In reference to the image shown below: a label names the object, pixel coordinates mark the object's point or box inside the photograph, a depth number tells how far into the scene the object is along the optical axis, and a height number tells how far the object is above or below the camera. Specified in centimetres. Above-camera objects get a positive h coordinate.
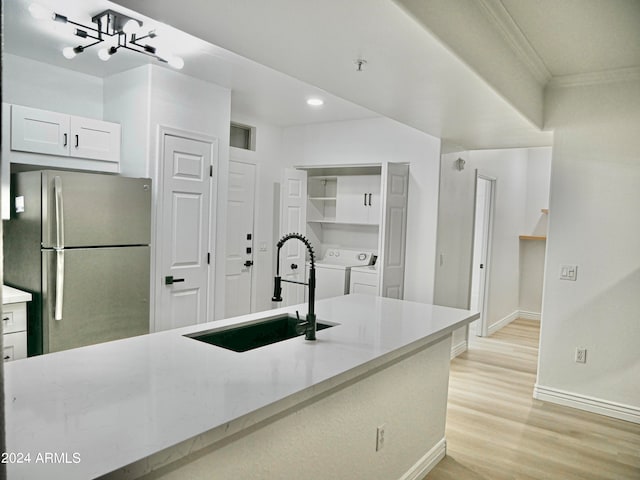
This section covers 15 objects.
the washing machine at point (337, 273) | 523 -64
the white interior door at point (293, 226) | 537 -14
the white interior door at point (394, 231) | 460 -13
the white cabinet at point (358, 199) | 550 +21
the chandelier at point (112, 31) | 263 +105
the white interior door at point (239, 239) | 507 -30
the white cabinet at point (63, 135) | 323 +52
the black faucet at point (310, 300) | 202 -37
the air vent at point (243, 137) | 533 +87
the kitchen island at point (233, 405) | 110 -55
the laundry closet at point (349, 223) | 467 -8
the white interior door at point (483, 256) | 579 -42
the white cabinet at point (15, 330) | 288 -79
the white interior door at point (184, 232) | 375 -19
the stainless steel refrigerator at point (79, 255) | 298 -33
